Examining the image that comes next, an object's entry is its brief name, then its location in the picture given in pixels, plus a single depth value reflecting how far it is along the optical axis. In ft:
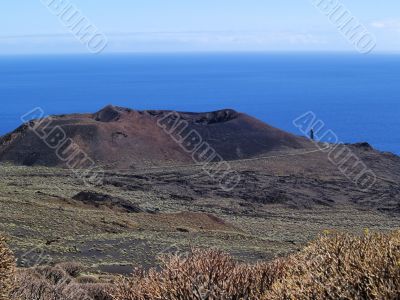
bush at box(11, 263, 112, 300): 32.83
